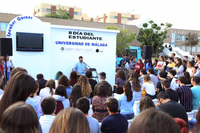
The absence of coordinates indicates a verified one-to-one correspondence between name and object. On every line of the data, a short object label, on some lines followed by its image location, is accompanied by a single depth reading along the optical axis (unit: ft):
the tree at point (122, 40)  106.83
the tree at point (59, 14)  143.79
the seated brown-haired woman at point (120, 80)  19.52
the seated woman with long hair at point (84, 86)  17.04
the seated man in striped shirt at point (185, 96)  15.53
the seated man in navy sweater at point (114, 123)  9.66
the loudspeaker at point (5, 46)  24.76
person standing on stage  31.83
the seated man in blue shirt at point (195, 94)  16.01
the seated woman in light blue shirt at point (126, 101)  14.48
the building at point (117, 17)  232.22
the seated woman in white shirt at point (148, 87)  18.49
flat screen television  28.63
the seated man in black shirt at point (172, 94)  13.91
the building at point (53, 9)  198.08
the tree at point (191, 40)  140.85
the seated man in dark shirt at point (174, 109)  10.30
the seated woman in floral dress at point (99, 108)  13.07
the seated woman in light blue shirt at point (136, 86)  17.49
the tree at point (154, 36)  99.40
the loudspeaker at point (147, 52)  35.06
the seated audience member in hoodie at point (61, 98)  12.83
